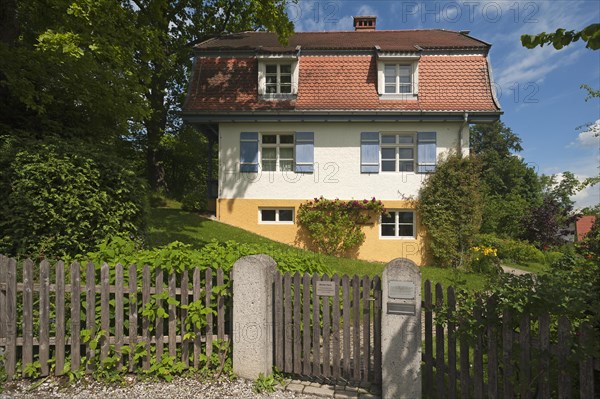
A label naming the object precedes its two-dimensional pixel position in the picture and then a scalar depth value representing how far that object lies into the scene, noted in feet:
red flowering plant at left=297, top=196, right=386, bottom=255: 35.88
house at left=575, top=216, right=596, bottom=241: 96.30
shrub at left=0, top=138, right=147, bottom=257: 14.85
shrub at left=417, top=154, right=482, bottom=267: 34.45
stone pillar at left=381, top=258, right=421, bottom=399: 9.86
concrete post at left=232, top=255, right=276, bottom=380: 11.05
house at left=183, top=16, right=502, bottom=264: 36.58
